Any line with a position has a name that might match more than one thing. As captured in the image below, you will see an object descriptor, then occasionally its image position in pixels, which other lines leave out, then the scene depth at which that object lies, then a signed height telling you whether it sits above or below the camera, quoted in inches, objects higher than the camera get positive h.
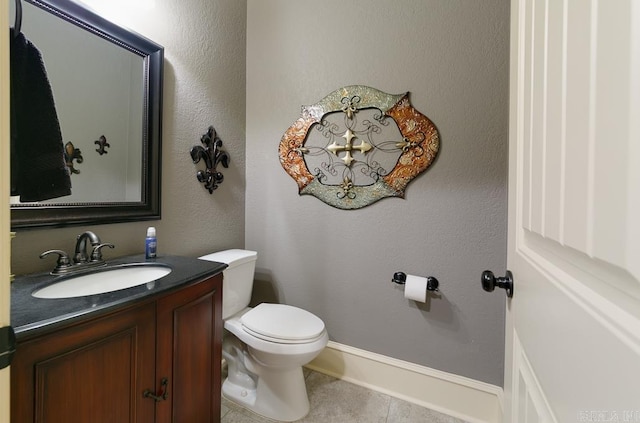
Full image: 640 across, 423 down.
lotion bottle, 47.8 -6.8
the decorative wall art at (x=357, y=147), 58.1 +15.6
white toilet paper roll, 54.6 -16.6
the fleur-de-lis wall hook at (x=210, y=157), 62.6 +13.1
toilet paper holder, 56.4 -15.5
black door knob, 26.3 -7.2
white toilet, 49.7 -26.6
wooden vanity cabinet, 23.3 -17.6
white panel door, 9.5 +0.0
